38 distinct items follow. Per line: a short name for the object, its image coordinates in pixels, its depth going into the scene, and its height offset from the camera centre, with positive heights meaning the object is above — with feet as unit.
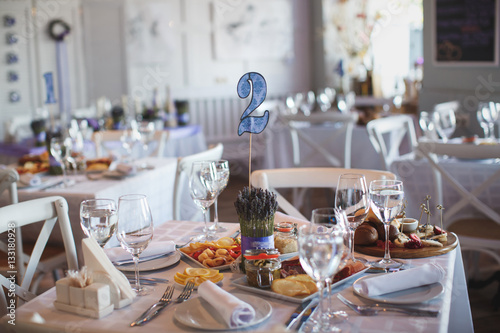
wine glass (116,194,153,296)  4.18 -0.91
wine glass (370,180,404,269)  4.54 -0.86
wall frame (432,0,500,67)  13.99 +1.38
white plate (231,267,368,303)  3.87 -1.34
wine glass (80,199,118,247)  4.51 -0.91
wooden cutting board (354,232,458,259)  4.80 -1.32
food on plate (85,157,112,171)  9.41 -1.04
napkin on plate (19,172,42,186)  8.38 -1.10
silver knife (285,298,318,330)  3.58 -1.38
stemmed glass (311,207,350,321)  3.62 -0.87
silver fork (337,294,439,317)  3.68 -1.39
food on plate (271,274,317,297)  3.94 -1.30
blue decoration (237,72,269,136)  4.77 -0.03
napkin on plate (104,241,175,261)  4.87 -1.27
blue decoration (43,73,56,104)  9.34 +0.23
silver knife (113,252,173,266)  4.78 -1.32
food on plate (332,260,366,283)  4.27 -1.31
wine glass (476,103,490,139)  10.89 -0.53
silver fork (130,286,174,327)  3.66 -1.37
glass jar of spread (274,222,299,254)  4.81 -1.20
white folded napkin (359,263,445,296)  3.94 -1.29
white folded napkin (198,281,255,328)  3.51 -1.28
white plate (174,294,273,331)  3.54 -1.35
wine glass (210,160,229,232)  5.72 -0.75
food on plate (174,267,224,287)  4.30 -1.32
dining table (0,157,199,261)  7.75 -1.26
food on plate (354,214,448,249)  4.93 -1.26
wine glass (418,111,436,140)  10.28 -0.62
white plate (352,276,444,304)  3.82 -1.36
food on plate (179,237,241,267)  4.71 -1.29
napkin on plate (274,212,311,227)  5.82 -1.26
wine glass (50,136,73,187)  8.44 -0.70
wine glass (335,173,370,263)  4.64 -0.84
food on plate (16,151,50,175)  9.62 -1.05
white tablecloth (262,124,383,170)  14.14 -1.42
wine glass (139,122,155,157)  10.83 -0.61
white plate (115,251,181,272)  4.64 -1.33
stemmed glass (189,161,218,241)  5.57 -0.84
